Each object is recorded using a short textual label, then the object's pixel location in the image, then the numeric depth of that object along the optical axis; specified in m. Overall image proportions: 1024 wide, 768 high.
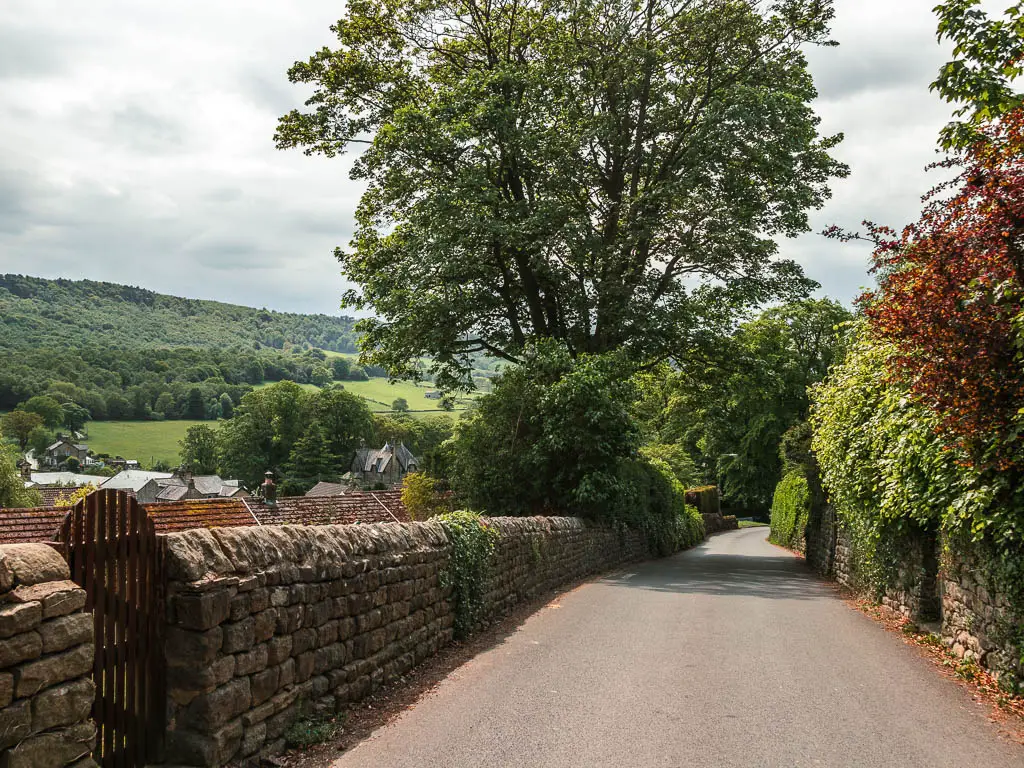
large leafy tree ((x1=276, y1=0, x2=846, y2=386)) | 20.59
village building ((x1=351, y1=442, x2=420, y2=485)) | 91.44
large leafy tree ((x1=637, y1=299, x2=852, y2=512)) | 23.91
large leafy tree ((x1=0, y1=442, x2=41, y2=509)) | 42.59
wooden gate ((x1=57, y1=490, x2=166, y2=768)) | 4.23
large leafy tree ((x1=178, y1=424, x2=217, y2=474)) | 101.69
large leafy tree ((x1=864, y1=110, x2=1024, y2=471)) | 6.73
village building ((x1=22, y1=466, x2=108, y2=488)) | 78.44
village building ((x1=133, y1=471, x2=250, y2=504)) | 73.44
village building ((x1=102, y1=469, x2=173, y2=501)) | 74.51
